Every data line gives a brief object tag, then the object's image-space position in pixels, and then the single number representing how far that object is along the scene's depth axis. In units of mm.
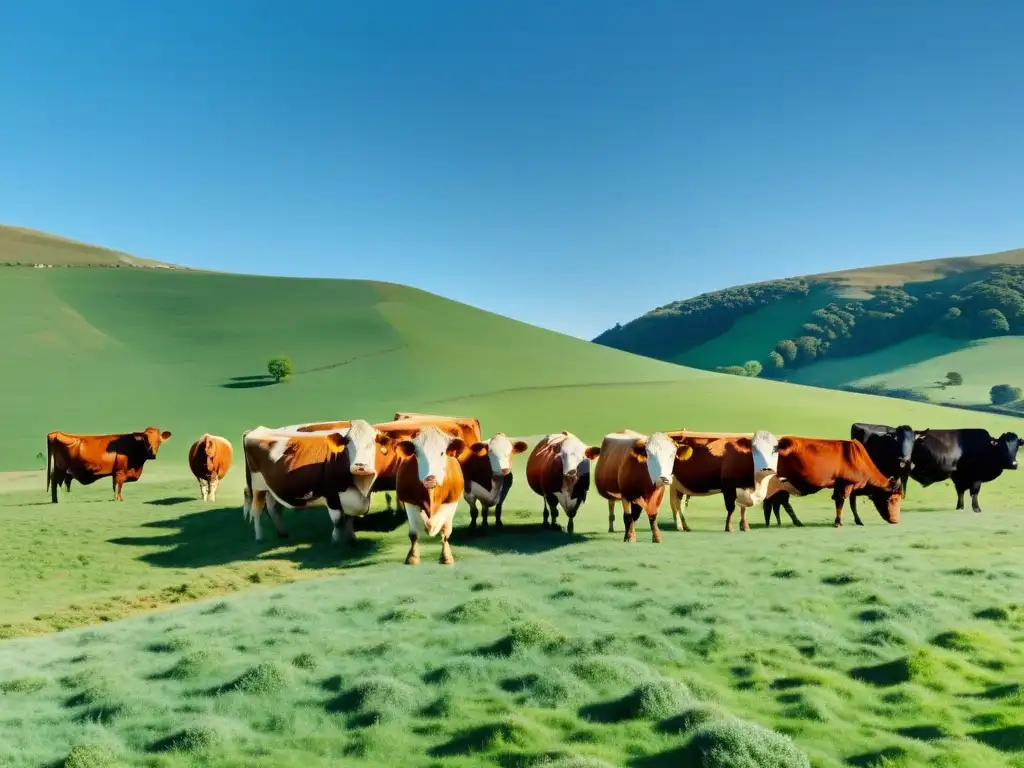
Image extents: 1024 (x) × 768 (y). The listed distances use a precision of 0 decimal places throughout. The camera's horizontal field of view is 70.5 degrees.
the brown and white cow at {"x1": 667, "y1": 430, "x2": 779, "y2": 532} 18578
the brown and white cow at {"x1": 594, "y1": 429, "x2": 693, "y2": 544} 16656
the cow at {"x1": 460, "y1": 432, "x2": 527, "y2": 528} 18766
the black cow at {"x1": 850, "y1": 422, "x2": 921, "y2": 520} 22922
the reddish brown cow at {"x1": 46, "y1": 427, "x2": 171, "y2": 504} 26656
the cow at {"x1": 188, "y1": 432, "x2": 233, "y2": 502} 25172
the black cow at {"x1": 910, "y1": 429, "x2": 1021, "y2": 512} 23438
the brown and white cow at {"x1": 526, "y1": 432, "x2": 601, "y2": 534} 18734
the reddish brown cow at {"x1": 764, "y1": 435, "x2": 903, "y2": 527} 19125
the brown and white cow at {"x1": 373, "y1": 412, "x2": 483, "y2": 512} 18562
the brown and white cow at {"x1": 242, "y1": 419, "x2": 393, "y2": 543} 17453
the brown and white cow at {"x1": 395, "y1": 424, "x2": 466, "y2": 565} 15586
